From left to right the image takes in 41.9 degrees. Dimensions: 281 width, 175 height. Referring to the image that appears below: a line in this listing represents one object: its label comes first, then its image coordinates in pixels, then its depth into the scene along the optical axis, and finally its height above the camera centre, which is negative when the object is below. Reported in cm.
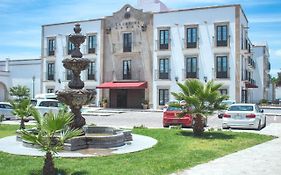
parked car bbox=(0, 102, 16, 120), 2606 -107
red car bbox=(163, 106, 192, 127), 1986 -132
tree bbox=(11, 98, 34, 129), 1694 -60
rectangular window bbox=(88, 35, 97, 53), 4580 +651
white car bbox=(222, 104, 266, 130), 1880 -115
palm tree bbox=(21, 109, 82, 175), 757 -85
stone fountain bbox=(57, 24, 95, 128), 1259 +21
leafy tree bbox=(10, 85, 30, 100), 4516 +50
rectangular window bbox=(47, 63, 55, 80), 4859 +321
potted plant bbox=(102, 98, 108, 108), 4384 -95
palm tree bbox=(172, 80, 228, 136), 1517 -16
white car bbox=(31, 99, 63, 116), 2592 -64
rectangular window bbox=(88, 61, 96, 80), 4553 +288
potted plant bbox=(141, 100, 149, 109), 4162 -101
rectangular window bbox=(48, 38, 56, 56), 4875 +652
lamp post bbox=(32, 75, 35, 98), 5062 +132
